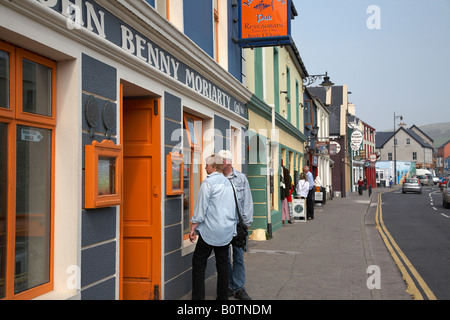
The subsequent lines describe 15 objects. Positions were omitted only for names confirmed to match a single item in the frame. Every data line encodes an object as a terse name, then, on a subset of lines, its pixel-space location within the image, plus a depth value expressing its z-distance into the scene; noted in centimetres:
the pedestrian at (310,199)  1781
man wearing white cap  634
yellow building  1242
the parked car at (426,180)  7669
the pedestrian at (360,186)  4138
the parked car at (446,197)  2427
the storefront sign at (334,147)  3133
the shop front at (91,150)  357
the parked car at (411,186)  4409
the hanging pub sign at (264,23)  1002
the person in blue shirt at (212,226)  557
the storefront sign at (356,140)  4472
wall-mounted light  2331
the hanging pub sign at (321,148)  2678
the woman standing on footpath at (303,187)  1728
